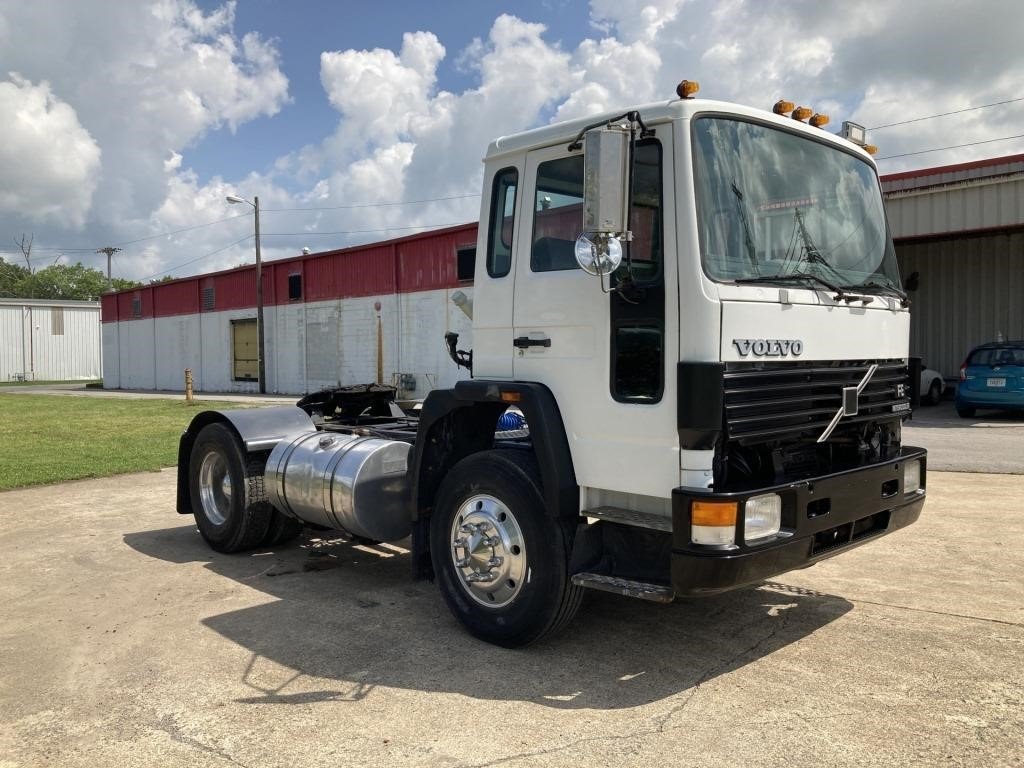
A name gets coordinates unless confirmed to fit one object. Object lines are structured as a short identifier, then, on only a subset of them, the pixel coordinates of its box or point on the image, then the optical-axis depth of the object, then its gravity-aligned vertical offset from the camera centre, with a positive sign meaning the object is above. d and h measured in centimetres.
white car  2062 -49
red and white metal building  2747 +184
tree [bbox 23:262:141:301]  10175 +999
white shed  5734 +188
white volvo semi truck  376 -4
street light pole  3388 +230
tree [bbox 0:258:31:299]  10106 +1037
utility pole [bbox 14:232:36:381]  5802 +60
